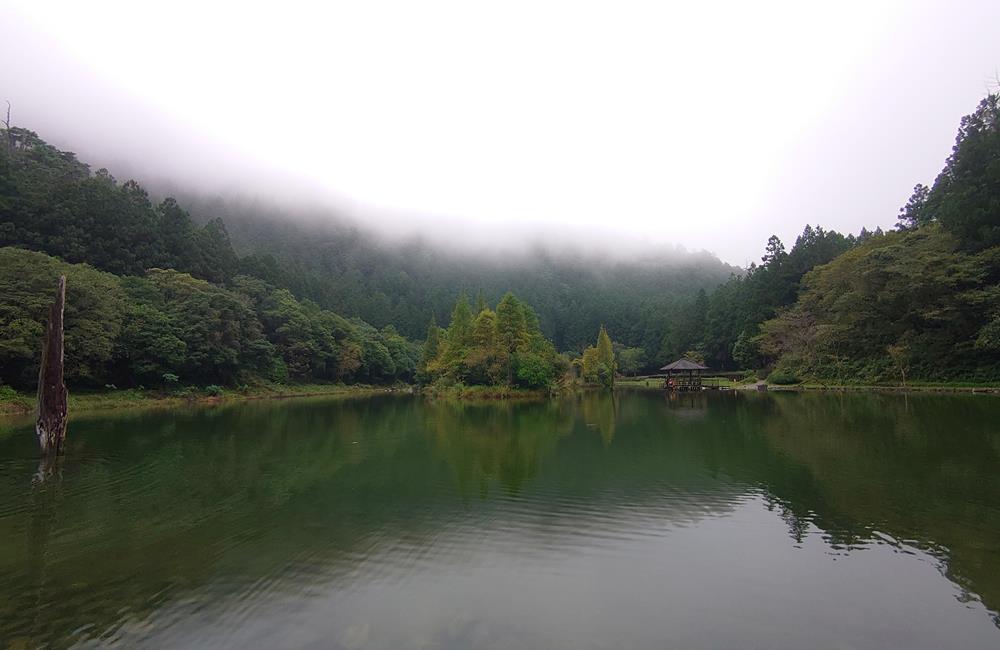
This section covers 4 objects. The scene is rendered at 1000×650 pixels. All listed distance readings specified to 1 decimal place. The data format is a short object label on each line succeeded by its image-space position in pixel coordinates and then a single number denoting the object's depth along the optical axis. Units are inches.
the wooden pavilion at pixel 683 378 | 1732.3
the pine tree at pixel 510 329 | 1680.6
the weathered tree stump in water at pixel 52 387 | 504.4
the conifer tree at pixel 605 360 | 2294.5
